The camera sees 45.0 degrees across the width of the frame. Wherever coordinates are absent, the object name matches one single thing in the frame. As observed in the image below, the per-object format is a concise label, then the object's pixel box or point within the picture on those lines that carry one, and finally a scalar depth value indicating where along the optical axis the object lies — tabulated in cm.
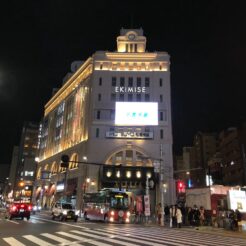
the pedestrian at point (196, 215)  2559
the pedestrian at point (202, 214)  2455
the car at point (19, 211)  3000
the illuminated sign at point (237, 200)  2291
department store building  5875
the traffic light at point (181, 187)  3438
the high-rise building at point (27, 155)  12075
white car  3119
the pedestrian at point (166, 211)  3506
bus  3173
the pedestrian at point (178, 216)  2439
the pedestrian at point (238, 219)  2187
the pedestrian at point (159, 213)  2926
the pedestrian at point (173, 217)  2556
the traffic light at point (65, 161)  2662
